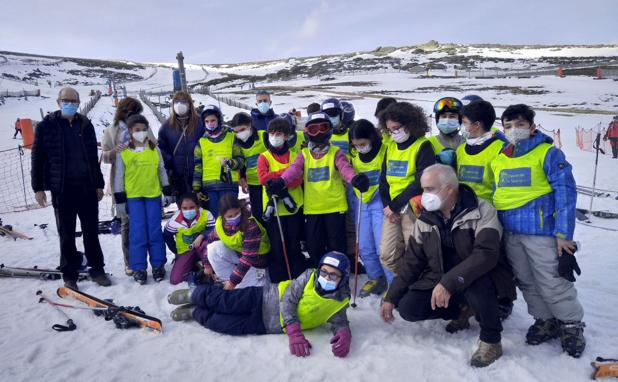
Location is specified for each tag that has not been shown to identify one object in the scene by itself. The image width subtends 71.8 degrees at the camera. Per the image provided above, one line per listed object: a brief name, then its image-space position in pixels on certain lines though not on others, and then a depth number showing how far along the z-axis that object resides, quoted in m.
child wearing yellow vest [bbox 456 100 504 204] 3.34
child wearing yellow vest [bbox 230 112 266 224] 4.67
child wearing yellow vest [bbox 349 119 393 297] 3.92
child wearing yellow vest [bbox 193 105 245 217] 4.63
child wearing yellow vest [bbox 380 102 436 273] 3.56
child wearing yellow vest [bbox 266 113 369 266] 4.00
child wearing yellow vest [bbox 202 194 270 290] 3.97
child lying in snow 3.14
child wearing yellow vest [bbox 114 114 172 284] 4.48
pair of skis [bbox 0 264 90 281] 4.69
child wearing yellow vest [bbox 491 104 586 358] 2.91
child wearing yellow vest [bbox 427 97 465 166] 3.71
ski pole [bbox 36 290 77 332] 3.54
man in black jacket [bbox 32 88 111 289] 4.21
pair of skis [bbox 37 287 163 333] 3.55
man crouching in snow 2.95
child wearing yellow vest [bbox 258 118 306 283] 4.19
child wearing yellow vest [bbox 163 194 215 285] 4.58
